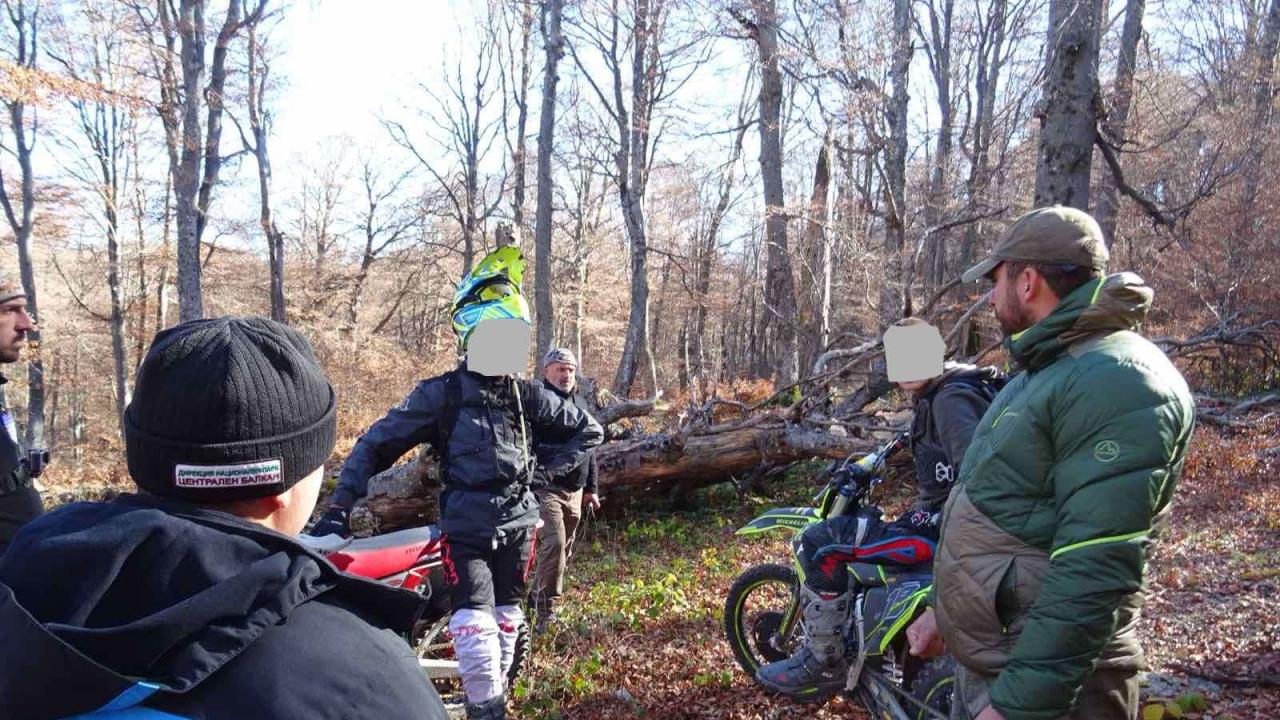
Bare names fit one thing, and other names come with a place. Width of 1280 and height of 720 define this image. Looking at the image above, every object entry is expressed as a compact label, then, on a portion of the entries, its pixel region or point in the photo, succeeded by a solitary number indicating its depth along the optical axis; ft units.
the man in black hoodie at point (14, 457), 10.80
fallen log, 23.63
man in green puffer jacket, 5.64
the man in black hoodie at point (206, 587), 3.06
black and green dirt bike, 10.37
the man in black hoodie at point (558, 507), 17.38
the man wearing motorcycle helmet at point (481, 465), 11.54
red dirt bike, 12.17
